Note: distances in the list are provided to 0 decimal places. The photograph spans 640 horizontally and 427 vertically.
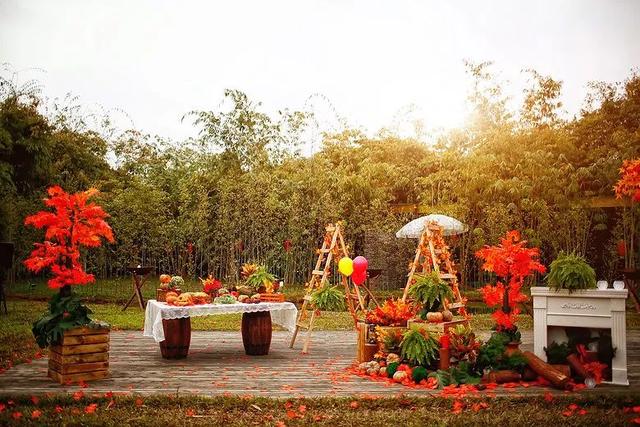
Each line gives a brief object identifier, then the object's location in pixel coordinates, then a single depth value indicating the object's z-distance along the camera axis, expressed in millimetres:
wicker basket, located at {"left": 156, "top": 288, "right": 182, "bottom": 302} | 7518
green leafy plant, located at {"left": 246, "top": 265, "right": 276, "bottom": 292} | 7859
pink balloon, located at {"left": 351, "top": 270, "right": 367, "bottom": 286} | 7270
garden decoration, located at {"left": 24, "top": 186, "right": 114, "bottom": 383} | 5723
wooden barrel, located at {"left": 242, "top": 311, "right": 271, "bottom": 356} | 7508
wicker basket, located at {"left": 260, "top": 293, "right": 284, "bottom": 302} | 7637
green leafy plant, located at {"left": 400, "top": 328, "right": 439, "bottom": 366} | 6012
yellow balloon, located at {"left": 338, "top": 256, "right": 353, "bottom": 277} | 7102
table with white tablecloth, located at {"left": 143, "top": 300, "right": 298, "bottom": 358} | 6727
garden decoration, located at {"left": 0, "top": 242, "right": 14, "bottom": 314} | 10422
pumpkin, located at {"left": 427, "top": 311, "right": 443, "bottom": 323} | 6367
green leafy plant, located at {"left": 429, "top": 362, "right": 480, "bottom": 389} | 5703
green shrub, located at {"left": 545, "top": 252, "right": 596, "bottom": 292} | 5895
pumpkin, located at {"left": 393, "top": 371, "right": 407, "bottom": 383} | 5845
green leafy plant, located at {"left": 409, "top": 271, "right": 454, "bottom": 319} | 6512
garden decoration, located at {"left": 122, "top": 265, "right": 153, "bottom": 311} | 11812
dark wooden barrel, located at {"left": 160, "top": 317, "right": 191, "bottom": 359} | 7066
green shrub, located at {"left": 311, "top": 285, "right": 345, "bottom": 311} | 7621
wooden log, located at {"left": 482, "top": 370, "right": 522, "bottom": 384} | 5781
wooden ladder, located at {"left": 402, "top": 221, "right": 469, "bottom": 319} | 8430
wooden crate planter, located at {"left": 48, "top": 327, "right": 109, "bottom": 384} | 5668
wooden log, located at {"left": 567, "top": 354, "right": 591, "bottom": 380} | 5742
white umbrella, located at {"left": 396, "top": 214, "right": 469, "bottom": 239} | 11891
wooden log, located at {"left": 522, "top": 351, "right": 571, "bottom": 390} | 5496
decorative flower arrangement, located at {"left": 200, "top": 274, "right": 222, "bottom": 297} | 7676
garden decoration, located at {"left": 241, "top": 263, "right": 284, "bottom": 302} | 7641
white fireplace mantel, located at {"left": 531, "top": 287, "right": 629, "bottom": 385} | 5754
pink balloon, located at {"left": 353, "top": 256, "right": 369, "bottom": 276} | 7121
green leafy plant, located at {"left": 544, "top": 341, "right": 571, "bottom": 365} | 5973
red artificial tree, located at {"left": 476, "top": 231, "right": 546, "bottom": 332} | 6246
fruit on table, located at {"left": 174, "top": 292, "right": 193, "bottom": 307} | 6965
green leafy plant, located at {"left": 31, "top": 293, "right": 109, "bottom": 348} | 5762
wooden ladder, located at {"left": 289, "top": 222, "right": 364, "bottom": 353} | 7680
